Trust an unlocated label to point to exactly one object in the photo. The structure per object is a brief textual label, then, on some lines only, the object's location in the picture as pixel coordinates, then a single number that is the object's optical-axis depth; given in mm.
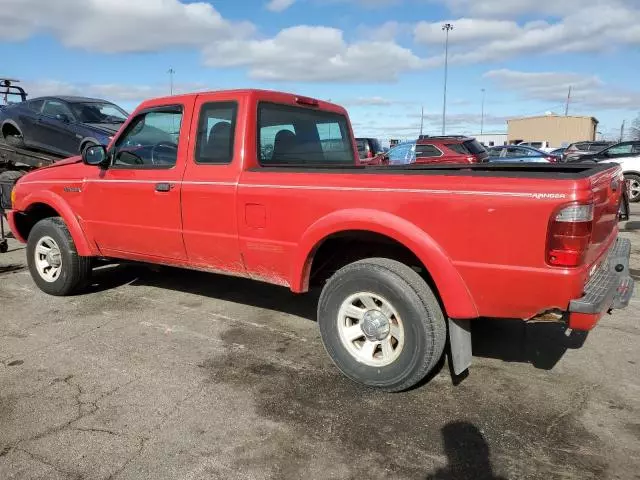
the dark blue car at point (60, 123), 8867
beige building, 81250
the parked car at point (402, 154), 15051
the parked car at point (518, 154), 18594
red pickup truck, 2885
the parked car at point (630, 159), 13836
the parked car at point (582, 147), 24825
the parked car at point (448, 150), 14070
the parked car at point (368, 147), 16109
